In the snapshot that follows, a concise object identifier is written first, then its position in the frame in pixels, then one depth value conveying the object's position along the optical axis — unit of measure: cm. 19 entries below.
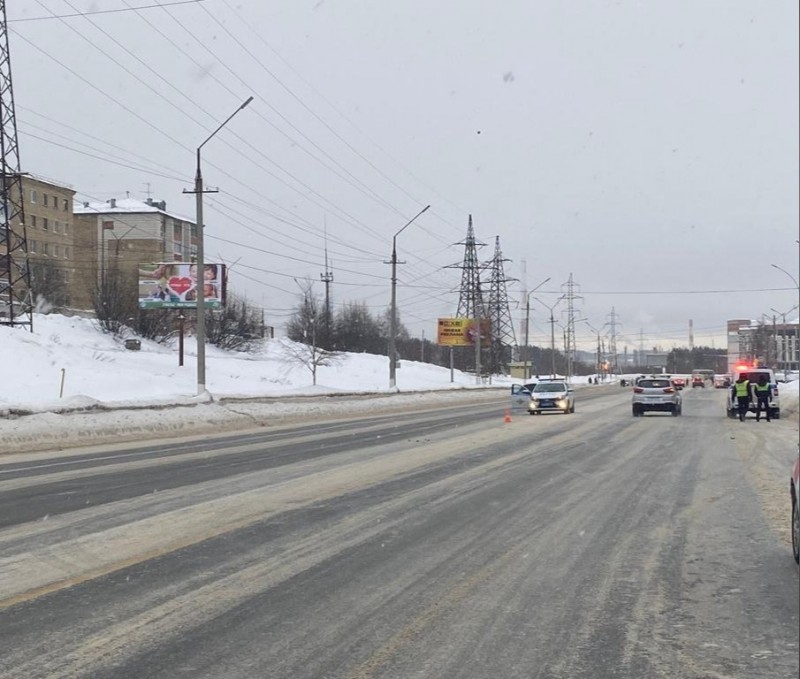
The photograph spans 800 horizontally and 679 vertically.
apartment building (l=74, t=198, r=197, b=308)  11200
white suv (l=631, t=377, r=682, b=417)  3469
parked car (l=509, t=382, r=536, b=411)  3906
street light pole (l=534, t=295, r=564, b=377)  9656
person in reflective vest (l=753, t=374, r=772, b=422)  3188
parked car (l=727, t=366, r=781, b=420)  3256
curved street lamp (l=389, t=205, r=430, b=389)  4900
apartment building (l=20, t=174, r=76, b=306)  9481
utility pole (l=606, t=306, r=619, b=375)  15066
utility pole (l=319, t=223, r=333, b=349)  8511
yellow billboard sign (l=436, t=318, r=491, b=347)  10294
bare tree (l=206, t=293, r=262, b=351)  8075
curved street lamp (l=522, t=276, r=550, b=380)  8139
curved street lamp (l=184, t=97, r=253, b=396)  3070
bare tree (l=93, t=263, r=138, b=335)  6769
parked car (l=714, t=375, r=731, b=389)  9722
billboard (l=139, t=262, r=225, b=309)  5953
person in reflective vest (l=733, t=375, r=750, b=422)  3167
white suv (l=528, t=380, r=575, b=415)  3638
